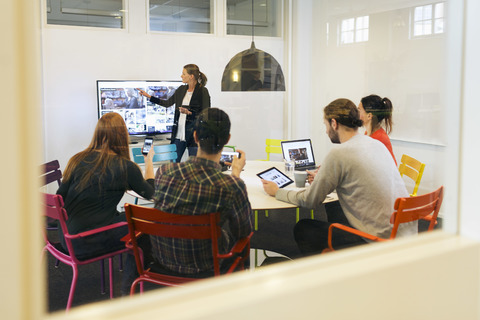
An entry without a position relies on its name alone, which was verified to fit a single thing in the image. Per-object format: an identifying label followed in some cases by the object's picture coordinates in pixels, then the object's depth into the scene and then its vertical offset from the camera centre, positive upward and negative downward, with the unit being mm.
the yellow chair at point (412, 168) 2921 -333
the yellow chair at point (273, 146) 2648 -174
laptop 2879 -224
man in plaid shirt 1877 -321
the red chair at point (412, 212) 1985 -437
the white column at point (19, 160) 907 -85
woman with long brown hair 1853 -267
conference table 2184 -380
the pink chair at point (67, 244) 1327 -435
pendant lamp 2537 +241
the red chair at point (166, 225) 1865 -421
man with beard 2516 -364
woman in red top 2824 -17
